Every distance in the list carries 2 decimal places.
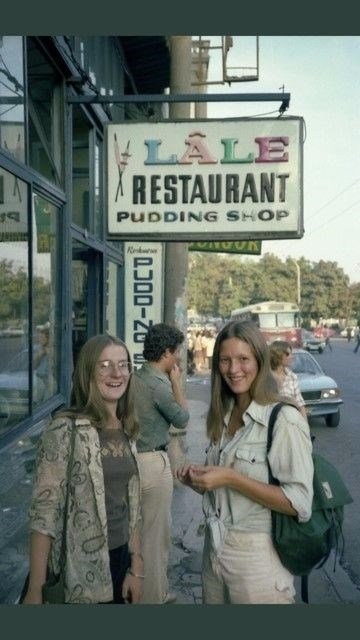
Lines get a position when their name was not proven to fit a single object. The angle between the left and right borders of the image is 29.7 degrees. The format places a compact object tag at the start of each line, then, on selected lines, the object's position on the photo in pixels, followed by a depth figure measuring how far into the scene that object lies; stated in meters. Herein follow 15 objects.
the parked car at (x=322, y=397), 12.45
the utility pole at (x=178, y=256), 6.67
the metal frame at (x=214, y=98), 4.89
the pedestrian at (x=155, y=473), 4.18
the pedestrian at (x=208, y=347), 28.05
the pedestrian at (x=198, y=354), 26.62
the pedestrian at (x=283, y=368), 7.25
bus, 33.59
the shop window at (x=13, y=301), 4.67
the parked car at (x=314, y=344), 40.52
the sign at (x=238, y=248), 12.41
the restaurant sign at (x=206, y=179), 4.91
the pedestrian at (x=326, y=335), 42.26
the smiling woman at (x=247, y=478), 2.29
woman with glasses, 2.44
